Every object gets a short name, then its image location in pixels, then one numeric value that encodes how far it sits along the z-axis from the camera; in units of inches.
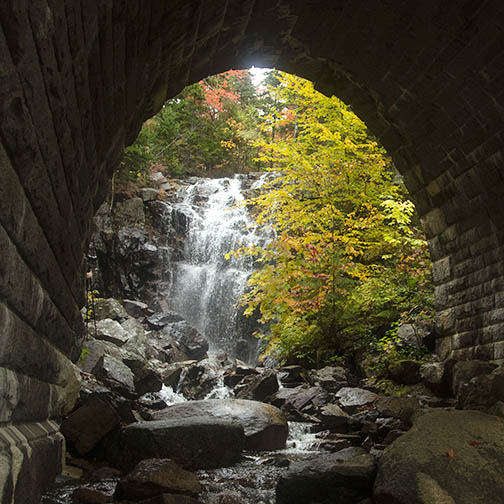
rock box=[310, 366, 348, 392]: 350.3
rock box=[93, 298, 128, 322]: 539.5
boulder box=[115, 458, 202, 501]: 157.4
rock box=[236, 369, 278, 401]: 356.5
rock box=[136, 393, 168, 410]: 332.2
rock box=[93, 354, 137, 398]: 322.7
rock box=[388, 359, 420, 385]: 312.5
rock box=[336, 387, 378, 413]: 299.4
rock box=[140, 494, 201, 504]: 135.3
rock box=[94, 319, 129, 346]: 438.3
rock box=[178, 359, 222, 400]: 446.3
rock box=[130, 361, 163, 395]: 389.1
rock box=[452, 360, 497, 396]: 228.2
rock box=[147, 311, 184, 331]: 644.7
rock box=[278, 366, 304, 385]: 402.6
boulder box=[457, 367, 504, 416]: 209.5
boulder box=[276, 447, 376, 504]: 158.6
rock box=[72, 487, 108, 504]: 148.0
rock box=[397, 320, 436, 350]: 330.3
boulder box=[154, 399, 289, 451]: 254.1
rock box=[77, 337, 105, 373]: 303.8
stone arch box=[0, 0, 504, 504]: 71.2
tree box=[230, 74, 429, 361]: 396.5
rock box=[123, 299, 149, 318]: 687.1
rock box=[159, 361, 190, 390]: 449.0
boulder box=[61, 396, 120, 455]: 200.2
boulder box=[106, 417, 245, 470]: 201.6
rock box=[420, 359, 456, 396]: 264.5
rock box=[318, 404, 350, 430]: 278.7
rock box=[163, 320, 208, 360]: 599.8
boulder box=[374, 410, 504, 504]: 134.9
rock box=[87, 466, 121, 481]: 179.3
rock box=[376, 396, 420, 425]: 249.0
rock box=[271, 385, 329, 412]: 325.7
